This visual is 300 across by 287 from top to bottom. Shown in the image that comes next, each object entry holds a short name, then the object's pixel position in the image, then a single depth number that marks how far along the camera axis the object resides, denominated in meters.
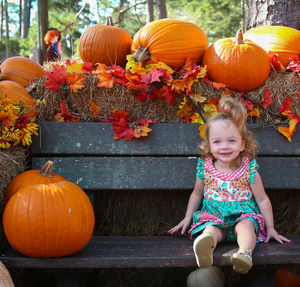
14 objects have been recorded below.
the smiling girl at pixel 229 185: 2.24
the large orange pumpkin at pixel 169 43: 2.80
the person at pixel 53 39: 6.63
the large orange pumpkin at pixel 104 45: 2.96
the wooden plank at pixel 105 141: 2.54
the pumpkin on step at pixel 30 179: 2.19
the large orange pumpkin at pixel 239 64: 2.64
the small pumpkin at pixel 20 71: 2.92
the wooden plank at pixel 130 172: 2.51
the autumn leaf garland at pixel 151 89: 2.56
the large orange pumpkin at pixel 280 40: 2.92
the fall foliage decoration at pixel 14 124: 2.28
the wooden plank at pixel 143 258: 1.88
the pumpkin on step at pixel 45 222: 1.90
